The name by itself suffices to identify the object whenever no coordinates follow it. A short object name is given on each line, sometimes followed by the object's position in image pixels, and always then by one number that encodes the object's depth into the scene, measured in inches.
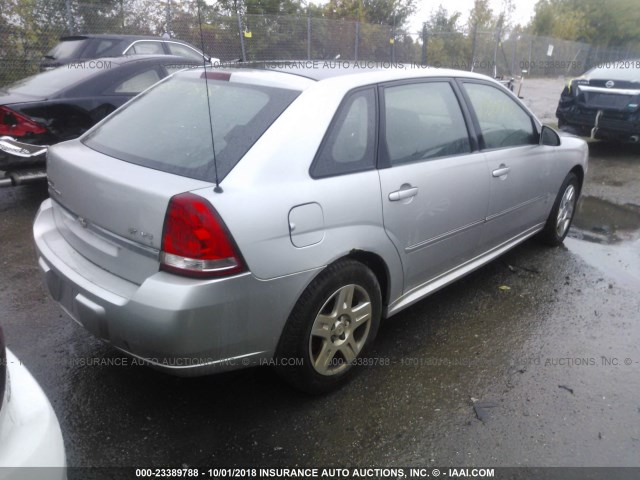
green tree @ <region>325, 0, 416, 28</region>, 923.4
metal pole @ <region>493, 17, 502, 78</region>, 883.4
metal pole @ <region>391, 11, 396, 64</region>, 689.6
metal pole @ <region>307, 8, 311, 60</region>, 573.0
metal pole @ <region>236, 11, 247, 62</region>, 509.5
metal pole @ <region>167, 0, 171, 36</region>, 488.6
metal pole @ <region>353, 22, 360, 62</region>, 637.3
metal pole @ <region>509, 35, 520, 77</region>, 1020.5
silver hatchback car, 82.9
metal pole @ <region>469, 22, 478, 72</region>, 791.6
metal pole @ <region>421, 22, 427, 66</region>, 669.3
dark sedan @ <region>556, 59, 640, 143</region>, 317.4
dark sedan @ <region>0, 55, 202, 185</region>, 197.0
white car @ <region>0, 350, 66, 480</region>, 52.0
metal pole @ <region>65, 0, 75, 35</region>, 423.8
